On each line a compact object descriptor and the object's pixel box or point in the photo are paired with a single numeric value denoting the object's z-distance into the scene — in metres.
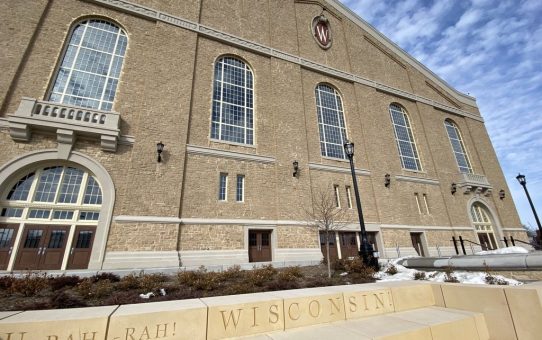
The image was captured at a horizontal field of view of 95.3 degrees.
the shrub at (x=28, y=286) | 7.40
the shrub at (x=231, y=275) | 9.66
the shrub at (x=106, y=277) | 9.04
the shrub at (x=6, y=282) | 7.71
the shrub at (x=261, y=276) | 8.86
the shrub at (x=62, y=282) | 8.00
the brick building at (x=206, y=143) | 11.05
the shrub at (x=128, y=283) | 8.21
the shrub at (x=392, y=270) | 10.97
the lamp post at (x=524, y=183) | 20.04
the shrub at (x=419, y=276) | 9.99
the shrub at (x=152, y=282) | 8.19
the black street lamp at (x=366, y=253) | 11.74
